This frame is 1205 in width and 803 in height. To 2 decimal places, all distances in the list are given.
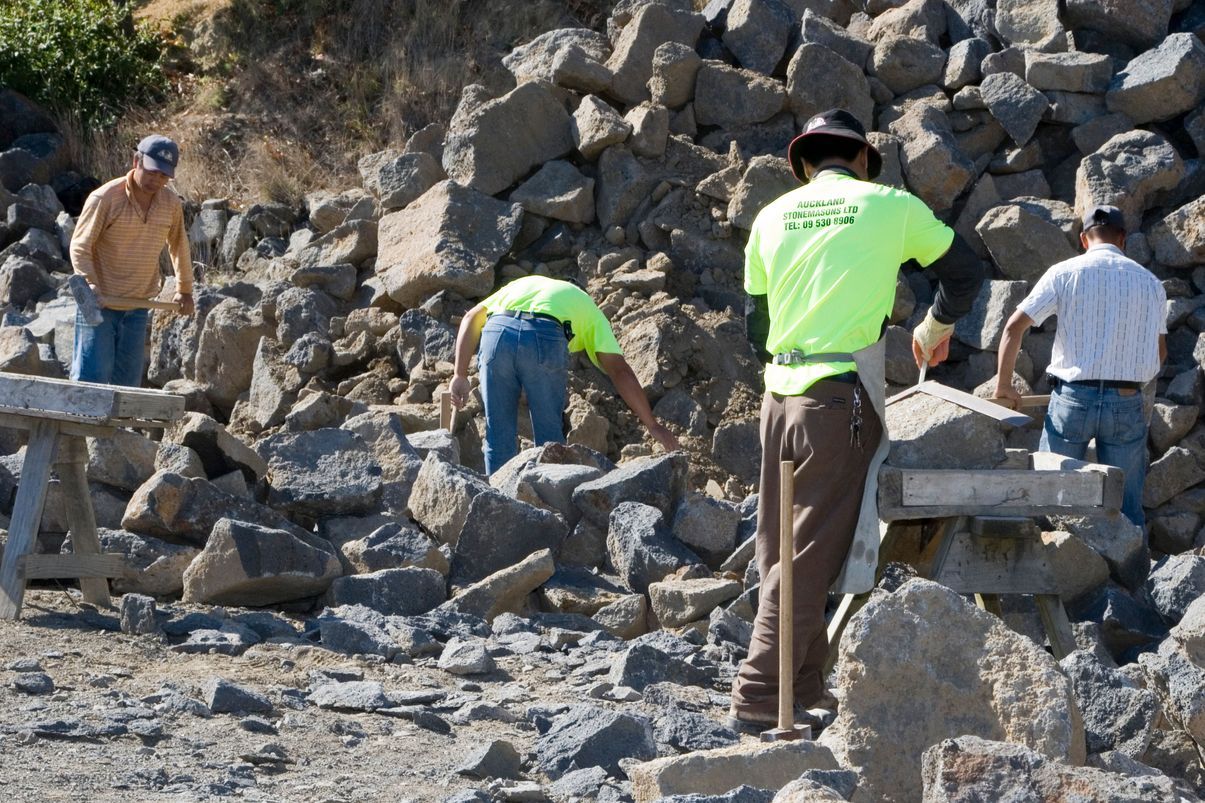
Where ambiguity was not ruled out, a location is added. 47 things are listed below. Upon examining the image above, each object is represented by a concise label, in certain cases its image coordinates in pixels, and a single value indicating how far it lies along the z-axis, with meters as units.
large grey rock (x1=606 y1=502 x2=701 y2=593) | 12.49
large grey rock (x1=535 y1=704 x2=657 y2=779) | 8.07
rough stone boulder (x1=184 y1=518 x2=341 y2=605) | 11.66
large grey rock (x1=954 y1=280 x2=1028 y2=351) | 18.03
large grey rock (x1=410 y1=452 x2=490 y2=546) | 12.95
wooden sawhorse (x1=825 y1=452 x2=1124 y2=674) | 9.34
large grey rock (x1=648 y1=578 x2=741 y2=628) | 11.60
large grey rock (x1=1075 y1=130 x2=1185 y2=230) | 18.37
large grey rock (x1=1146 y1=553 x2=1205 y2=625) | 10.97
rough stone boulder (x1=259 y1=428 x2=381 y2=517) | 13.49
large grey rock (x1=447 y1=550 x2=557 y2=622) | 11.86
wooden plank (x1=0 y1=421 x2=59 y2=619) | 11.23
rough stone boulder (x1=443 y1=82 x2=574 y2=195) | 20.17
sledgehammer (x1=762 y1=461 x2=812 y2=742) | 7.73
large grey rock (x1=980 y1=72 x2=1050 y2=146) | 19.20
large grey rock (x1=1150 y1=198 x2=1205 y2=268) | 18.08
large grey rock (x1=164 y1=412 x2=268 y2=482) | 13.98
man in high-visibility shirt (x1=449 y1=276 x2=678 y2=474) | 14.48
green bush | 27.70
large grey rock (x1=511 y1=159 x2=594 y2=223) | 19.89
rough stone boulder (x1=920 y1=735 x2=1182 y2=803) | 6.23
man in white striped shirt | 12.54
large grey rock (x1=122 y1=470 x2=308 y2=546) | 12.70
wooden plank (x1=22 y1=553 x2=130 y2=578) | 11.19
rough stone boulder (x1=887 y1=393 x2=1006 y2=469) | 9.74
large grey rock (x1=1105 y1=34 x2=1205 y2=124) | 18.81
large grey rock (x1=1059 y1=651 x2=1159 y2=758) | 8.22
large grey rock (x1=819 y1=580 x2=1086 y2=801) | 7.62
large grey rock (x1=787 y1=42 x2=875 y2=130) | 19.78
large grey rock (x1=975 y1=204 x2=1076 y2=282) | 18.39
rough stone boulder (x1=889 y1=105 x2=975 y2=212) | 18.98
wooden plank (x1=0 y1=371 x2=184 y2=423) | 10.81
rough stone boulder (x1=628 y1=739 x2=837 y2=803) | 7.15
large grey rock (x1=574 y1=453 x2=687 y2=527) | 13.17
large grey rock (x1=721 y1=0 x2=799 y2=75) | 20.62
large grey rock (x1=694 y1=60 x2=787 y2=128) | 20.08
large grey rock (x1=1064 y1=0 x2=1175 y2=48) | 19.66
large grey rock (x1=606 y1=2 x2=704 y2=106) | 20.69
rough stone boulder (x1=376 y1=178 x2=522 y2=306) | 19.28
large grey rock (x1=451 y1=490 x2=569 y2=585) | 12.66
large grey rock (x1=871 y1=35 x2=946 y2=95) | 20.00
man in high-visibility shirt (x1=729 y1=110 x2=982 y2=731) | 9.00
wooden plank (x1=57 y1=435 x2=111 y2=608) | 11.59
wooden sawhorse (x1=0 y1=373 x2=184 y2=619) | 10.86
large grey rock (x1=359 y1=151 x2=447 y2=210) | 20.78
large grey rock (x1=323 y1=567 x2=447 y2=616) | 11.86
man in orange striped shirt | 14.64
